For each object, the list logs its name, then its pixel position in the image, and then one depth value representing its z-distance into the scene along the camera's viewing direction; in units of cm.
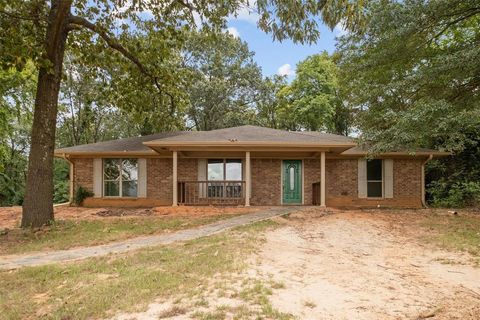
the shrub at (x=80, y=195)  1470
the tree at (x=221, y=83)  2684
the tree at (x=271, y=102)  2900
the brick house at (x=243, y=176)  1445
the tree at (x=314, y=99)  2659
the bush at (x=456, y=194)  1394
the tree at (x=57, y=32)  876
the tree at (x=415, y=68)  1036
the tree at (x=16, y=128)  1377
